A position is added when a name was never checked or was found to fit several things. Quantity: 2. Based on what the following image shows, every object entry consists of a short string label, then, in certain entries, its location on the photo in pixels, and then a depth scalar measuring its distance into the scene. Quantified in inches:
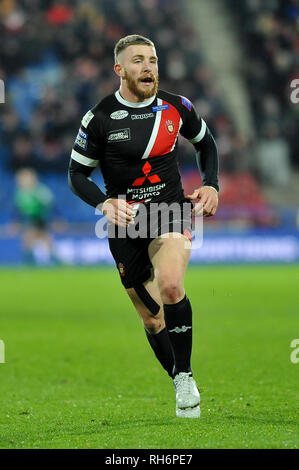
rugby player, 429.1
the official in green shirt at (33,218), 1603.1
